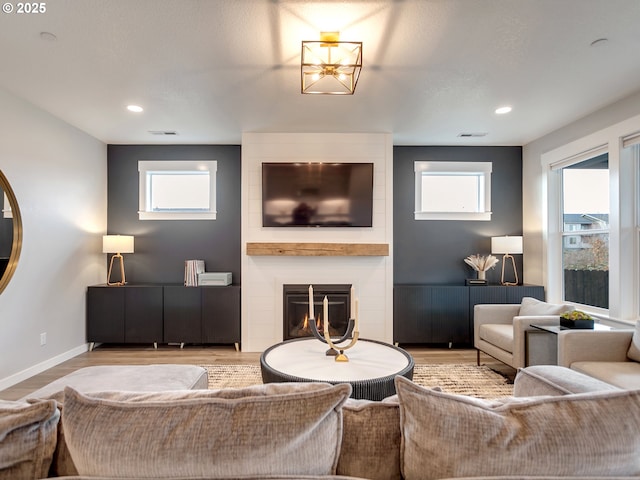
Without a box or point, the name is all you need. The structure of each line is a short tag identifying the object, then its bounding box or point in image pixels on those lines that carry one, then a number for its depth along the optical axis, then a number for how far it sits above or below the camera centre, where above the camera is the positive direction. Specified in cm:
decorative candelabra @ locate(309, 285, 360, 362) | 230 -64
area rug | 298 -127
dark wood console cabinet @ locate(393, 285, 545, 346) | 415 -79
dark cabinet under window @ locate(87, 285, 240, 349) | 414 -89
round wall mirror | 302 +8
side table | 290 -88
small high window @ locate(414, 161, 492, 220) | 464 +67
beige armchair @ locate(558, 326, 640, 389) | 240 -74
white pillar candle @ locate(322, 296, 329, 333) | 229 -52
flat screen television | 415 +56
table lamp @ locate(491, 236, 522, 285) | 425 -5
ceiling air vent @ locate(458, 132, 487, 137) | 414 +127
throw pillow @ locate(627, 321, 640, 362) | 236 -72
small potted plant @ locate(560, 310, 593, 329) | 272 -62
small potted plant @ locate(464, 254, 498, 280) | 431 -27
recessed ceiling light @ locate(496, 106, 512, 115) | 338 +128
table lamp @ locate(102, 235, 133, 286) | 421 -3
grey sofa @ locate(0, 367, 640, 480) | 69 -39
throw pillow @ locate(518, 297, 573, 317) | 316 -64
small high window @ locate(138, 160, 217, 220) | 463 +69
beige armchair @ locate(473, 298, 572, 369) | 295 -81
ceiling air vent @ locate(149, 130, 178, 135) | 409 +128
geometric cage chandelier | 218 +125
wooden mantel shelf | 411 -9
